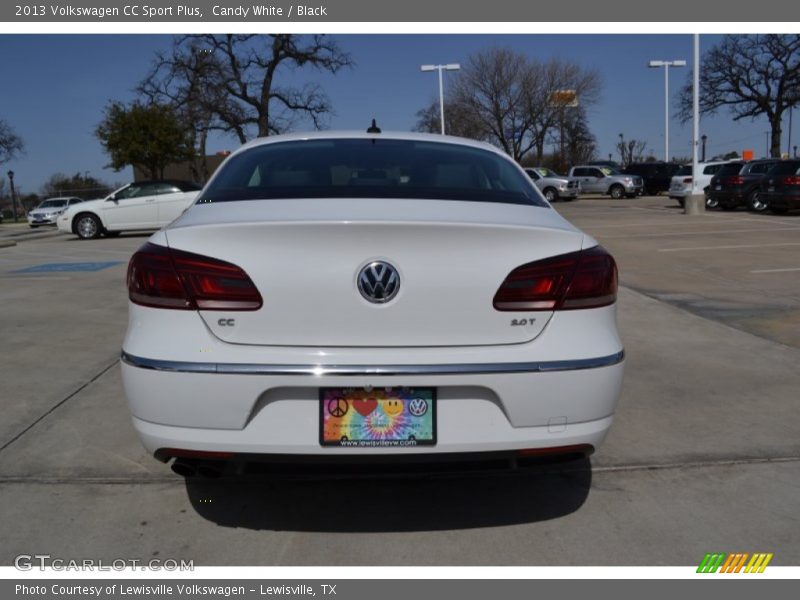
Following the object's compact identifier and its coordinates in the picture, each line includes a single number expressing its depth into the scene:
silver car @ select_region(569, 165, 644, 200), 35.75
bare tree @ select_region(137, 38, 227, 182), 34.50
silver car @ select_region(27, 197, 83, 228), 32.59
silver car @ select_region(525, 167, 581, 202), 34.34
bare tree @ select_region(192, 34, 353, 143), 34.94
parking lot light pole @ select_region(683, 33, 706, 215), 22.58
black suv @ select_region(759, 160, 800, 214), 20.08
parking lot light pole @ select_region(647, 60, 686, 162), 39.88
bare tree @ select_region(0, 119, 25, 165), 44.65
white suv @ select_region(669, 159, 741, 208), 25.27
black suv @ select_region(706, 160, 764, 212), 22.42
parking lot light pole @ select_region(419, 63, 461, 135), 39.09
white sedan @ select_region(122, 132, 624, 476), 2.65
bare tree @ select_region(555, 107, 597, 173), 50.47
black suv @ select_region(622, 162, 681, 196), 38.09
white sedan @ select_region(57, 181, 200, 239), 19.88
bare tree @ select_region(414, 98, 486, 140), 48.06
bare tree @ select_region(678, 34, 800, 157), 39.56
